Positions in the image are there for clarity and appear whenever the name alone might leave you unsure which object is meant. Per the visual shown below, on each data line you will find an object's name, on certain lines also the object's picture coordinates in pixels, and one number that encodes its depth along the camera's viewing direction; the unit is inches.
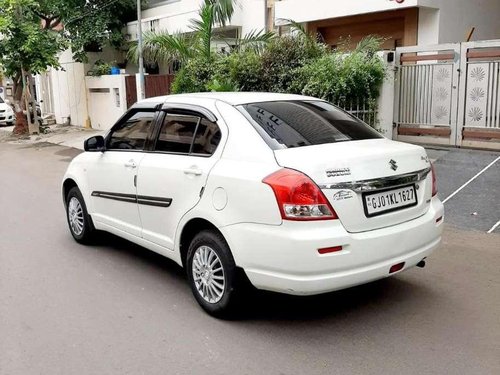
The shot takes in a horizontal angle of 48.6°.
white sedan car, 145.3
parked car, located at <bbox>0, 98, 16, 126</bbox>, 985.6
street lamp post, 576.8
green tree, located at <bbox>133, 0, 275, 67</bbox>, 519.5
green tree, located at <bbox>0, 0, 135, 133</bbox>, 702.5
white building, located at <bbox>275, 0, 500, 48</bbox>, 474.6
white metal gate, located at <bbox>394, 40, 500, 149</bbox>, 372.5
